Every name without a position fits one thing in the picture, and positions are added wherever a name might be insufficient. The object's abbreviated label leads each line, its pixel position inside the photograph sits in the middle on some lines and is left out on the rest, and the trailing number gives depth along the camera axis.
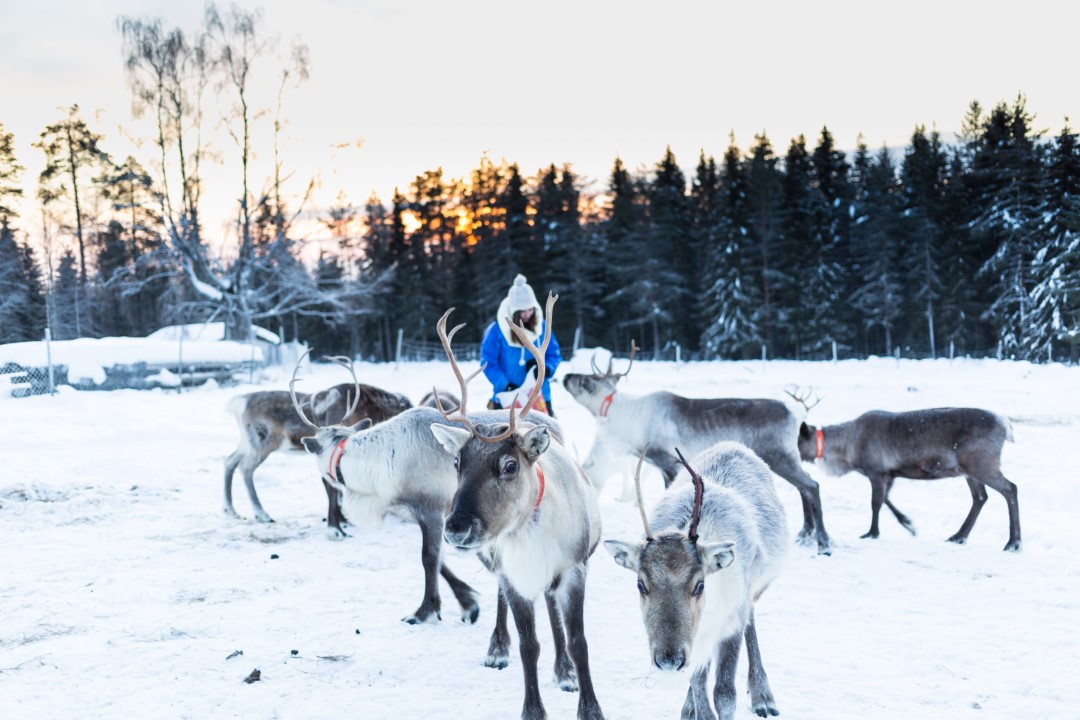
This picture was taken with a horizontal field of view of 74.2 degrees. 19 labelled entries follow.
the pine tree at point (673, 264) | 34.75
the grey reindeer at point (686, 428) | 6.64
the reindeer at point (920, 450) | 6.39
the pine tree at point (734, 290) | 32.28
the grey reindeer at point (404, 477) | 4.64
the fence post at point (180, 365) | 16.28
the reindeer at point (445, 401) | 6.96
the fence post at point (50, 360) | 12.85
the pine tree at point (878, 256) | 31.95
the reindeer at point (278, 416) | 7.17
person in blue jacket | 6.03
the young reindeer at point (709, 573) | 2.62
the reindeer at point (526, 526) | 2.98
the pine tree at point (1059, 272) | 23.22
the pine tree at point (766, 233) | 32.56
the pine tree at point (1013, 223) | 26.88
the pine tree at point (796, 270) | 32.88
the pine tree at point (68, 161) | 24.86
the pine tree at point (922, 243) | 31.41
